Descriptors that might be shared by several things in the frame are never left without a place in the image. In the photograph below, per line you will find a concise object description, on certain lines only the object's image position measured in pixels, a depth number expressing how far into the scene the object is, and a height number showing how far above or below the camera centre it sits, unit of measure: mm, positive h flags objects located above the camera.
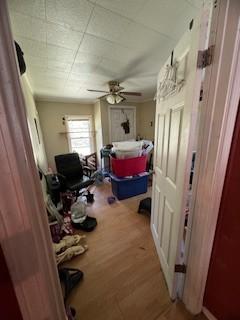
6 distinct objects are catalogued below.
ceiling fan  2641 +633
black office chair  2557 -897
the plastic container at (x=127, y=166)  2689 -772
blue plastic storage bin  2754 -1186
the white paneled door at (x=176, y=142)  817 -136
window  4230 -227
